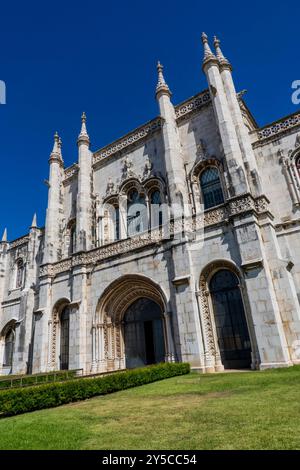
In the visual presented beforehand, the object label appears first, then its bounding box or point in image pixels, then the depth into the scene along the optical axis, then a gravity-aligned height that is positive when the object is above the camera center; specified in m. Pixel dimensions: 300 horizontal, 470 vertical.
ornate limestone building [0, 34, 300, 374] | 13.13 +5.11
